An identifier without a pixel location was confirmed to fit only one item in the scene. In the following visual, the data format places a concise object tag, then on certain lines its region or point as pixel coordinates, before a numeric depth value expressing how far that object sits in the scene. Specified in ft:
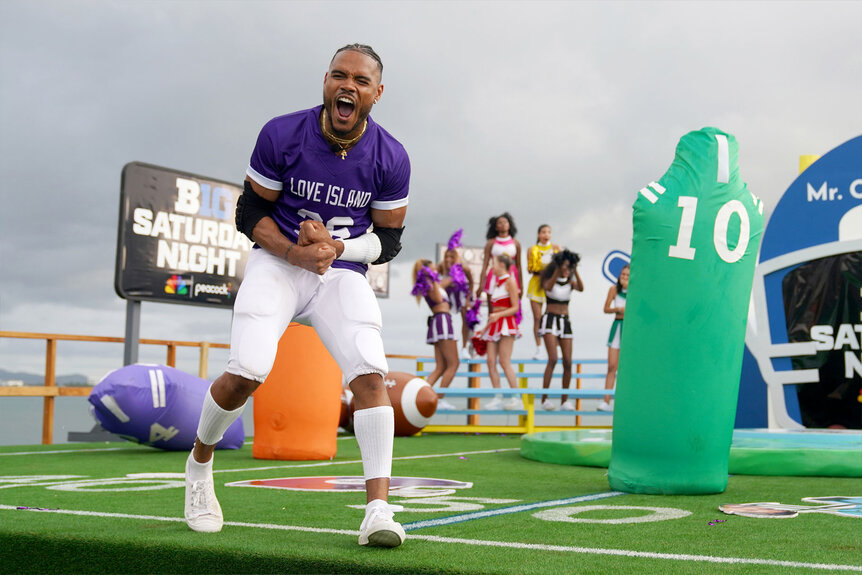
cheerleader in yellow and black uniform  45.29
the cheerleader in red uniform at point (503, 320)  41.06
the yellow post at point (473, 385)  54.70
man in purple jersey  11.09
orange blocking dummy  24.91
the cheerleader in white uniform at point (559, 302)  41.60
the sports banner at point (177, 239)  40.60
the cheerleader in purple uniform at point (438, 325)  41.70
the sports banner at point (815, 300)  32.27
